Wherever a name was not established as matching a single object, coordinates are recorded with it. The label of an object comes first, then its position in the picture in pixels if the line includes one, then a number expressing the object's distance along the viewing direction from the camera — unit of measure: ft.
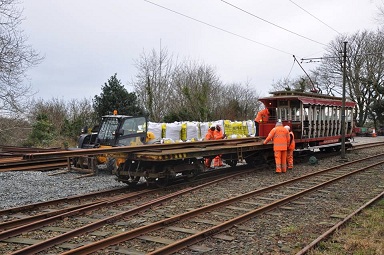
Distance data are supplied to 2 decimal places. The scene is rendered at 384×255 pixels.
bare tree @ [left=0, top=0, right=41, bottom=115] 52.65
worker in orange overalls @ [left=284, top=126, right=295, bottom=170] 45.28
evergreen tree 93.56
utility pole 54.65
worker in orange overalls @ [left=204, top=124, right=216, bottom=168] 52.13
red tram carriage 52.11
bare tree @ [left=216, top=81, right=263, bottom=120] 138.00
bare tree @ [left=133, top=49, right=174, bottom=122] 109.70
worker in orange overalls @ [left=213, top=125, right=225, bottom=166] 52.01
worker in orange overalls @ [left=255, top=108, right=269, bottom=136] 56.18
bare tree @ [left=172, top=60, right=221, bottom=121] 113.50
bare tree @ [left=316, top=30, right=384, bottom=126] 141.69
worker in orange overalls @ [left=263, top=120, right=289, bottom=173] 42.86
